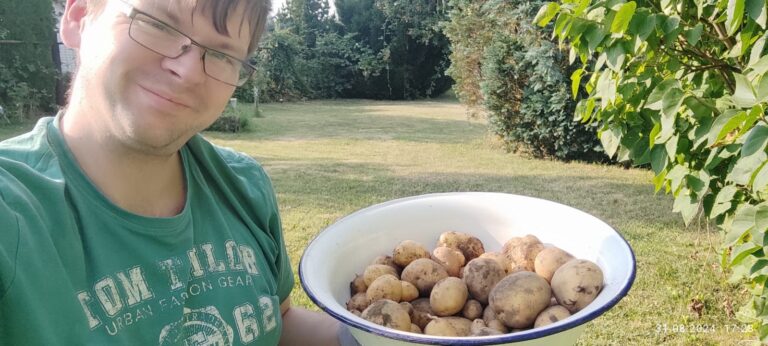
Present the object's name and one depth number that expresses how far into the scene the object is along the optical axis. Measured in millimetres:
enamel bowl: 906
